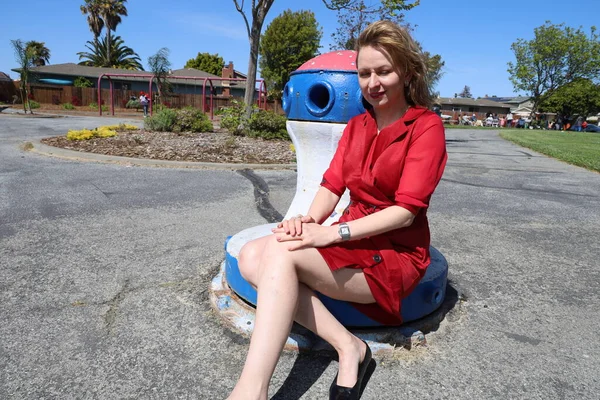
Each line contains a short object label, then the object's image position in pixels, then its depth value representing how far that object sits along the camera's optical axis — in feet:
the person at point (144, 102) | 70.39
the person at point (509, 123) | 174.40
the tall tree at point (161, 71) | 68.18
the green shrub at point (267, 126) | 35.58
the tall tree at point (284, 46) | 134.31
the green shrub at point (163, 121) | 36.06
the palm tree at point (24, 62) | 65.67
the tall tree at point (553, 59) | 142.20
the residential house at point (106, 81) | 122.86
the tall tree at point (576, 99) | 168.14
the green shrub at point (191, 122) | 36.99
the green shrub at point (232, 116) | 38.34
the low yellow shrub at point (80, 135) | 28.78
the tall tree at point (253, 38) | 37.40
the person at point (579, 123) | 146.00
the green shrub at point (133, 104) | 90.68
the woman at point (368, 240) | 5.01
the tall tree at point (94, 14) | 161.68
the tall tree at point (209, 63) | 181.78
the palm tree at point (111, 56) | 156.66
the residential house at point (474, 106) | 249.96
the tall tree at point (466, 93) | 444.23
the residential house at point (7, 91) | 109.70
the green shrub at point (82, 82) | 117.91
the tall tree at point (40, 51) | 166.81
